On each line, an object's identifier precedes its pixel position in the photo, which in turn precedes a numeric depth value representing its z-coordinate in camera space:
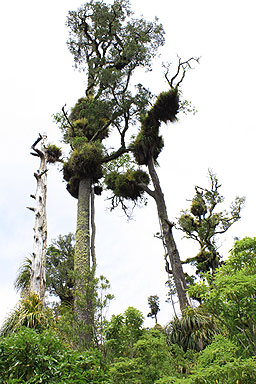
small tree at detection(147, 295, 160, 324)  23.00
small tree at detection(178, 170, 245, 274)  14.73
